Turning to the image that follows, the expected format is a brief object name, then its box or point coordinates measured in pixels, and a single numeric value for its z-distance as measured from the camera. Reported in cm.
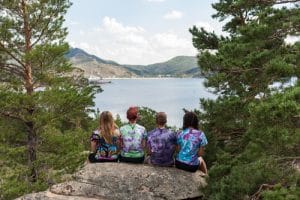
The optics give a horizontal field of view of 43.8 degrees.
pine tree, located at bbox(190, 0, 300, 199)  431
